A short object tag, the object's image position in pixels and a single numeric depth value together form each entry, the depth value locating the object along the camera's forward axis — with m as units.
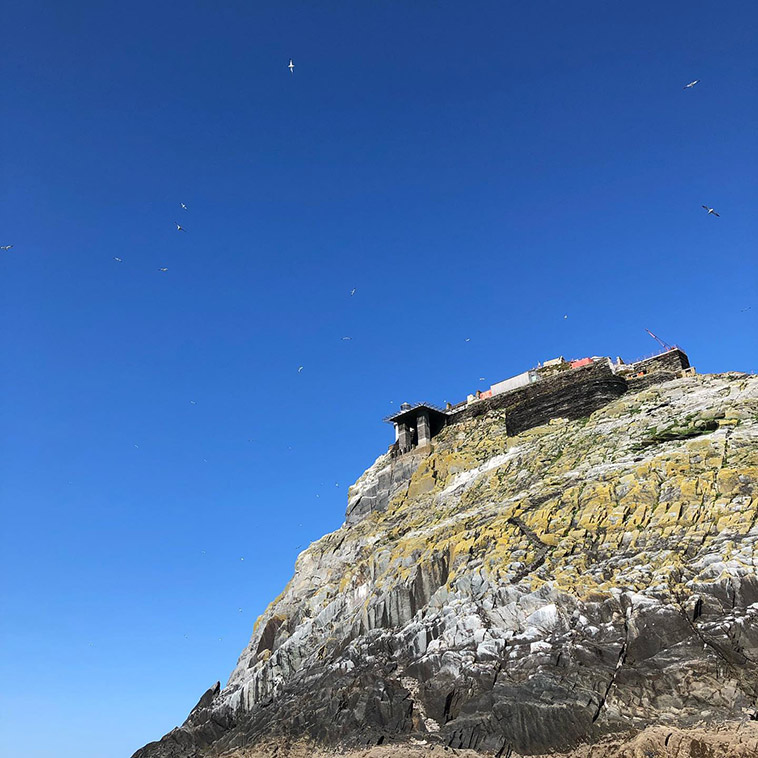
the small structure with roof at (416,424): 68.69
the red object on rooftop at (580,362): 68.15
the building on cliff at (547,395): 57.34
